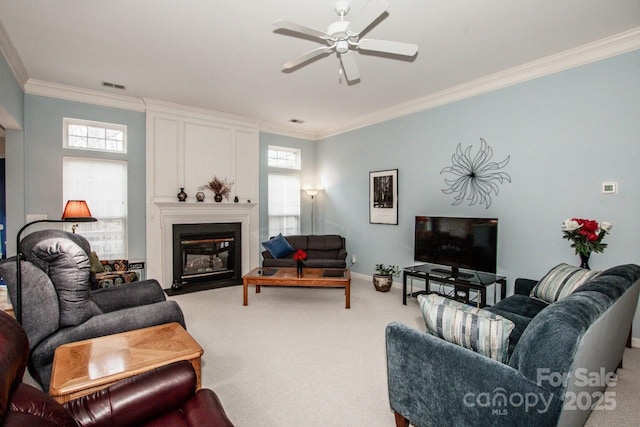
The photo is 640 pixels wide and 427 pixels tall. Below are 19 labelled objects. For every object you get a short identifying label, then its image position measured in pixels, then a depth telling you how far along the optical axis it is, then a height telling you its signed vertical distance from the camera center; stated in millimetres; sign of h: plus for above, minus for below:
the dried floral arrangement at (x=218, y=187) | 5766 +405
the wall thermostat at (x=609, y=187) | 3256 +240
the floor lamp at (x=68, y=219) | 1902 -84
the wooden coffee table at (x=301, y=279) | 4219 -919
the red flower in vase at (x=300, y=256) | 4500 -652
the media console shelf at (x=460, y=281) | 3756 -858
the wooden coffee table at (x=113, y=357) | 1584 -839
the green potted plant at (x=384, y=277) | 5105 -1070
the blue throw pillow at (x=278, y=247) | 5746 -678
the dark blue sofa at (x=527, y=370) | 1356 -783
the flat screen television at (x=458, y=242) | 3908 -416
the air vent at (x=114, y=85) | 4480 +1728
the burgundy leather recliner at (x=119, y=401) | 979 -800
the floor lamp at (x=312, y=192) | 6875 +370
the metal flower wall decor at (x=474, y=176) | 4203 +465
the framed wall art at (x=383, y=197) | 5480 +226
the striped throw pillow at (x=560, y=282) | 2754 -630
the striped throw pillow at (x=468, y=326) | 1600 -603
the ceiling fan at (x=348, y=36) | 2225 +1349
